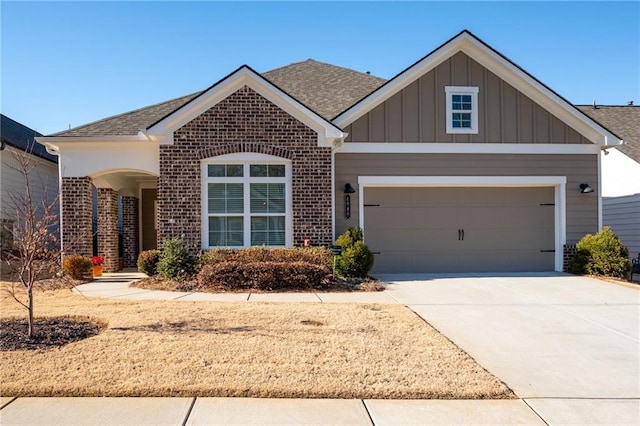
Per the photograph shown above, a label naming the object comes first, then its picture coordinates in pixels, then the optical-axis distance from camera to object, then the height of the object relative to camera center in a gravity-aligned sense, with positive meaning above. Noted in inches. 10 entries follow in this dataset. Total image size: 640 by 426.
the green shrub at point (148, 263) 441.7 -49.0
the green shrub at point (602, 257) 458.9 -48.0
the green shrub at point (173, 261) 427.5 -46.6
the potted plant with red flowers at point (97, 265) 473.7 -54.8
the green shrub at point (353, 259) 432.8 -45.6
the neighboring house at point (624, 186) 619.8 +31.2
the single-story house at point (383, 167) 455.2 +44.1
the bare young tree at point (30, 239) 232.5 -14.2
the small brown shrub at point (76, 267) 441.7 -52.4
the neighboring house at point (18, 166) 590.9 +62.4
